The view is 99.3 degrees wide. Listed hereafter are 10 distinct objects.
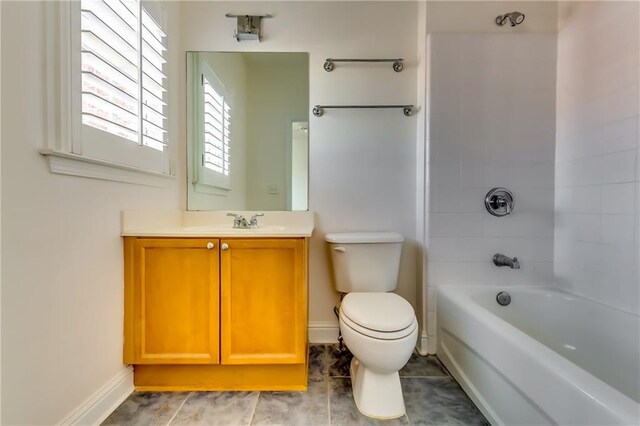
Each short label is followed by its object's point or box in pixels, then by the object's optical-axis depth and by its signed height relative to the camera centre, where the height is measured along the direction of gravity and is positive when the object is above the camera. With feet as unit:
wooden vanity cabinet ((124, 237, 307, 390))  4.30 -1.49
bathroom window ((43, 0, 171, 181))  3.20 +1.71
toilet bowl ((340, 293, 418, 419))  3.67 -1.90
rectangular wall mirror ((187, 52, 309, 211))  5.90 +1.70
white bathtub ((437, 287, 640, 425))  2.54 -1.93
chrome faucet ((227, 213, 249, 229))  5.33 -0.31
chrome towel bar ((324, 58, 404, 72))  5.77 +3.11
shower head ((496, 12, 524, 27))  5.30 +3.78
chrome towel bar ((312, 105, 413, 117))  5.84 +2.18
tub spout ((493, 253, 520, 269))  5.17 -1.01
